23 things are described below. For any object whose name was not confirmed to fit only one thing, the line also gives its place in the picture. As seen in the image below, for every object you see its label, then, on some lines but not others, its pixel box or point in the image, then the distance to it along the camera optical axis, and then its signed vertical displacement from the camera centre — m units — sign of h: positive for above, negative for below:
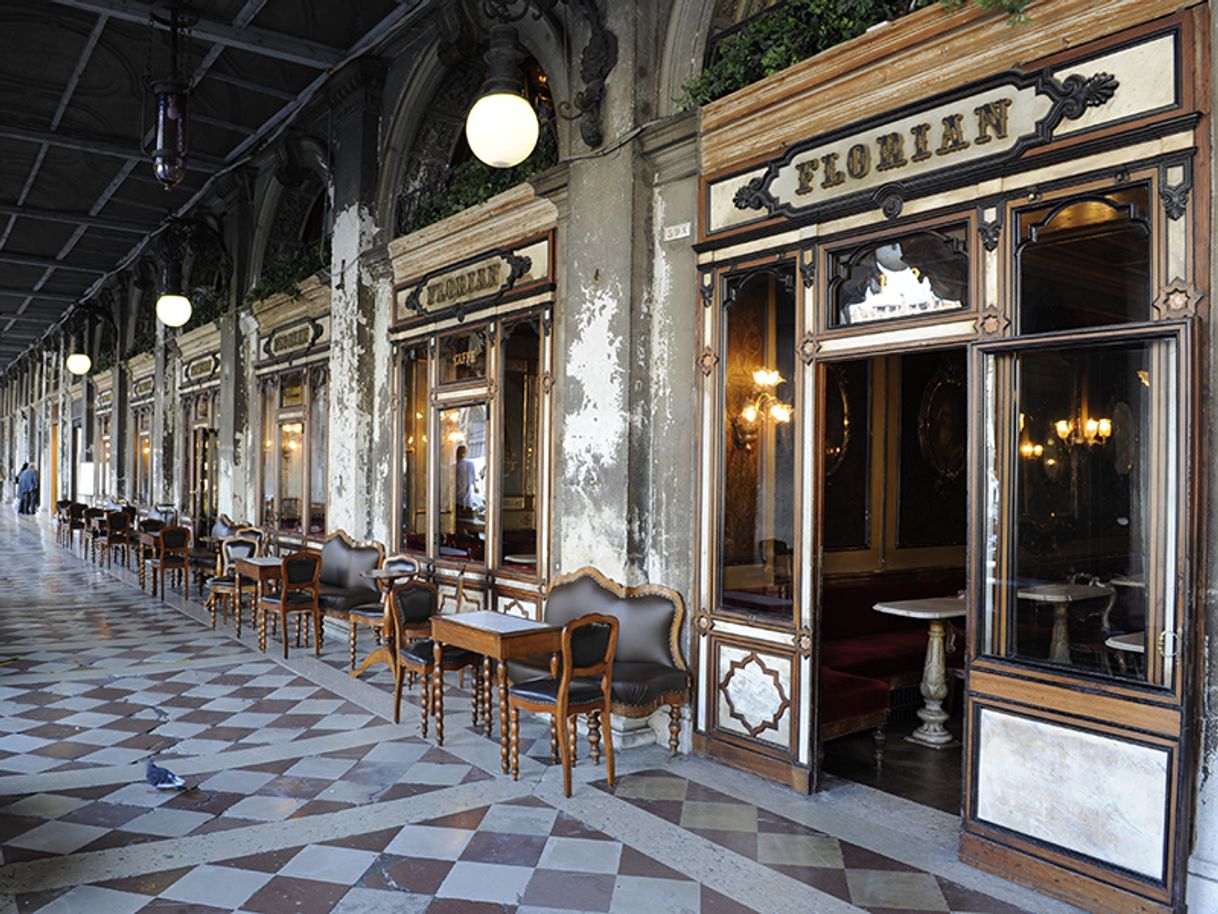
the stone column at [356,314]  8.70 +1.39
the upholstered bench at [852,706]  4.94 -1.44
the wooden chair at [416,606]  5.93 -1.06
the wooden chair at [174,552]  10.93 -1.24
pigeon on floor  4.46 -1.65
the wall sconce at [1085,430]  3.59 +0.09
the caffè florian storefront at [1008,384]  3.25 +0.31
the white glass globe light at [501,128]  4.93 +1.81
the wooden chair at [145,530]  11.94 -1.04
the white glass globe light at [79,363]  18.16 +1.85
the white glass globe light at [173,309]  11.09 +1.81
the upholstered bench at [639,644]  4.92 -1.14
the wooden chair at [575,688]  4.39 -1.22
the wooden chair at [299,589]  7.53 -1.17
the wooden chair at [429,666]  5.36 -1.31
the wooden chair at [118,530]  13.34 -1.17
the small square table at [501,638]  4.62 -0.99
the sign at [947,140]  3.39 +1.41
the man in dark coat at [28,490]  26.09 -1.10
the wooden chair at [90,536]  15.00 -1.52
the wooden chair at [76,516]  16.51 -1.20
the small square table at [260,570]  7.89 -1.05
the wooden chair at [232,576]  8.73 -1.28
